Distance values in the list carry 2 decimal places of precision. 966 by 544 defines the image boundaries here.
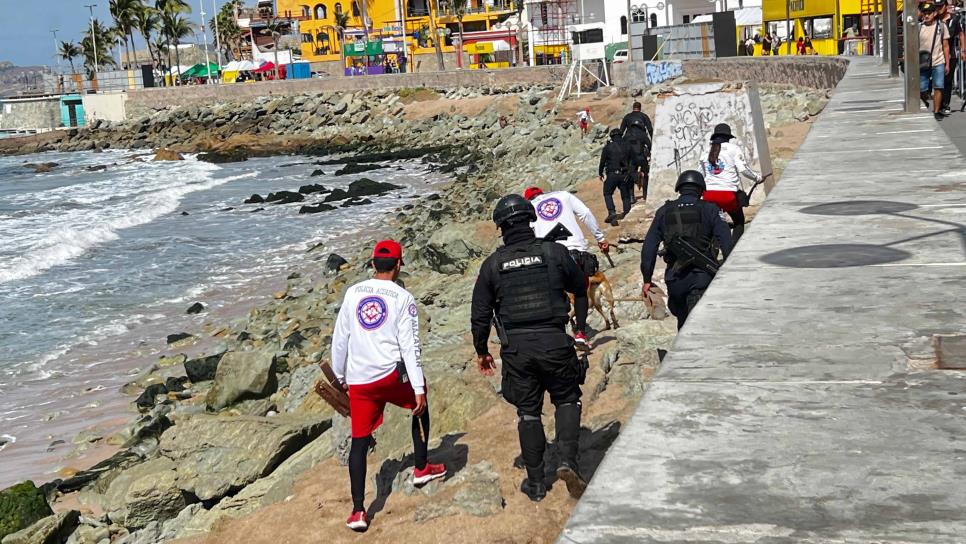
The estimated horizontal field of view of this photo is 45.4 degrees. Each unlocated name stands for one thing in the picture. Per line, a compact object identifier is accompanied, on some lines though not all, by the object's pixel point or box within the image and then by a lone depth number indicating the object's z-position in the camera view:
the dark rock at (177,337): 17.28
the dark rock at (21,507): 9.39
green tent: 106.06
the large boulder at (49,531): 8.85
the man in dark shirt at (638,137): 16.88
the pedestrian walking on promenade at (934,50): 15.52
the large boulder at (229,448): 9.10
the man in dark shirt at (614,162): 16.77
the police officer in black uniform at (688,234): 7.74
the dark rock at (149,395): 13.58
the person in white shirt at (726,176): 10.72
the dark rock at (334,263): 21.58
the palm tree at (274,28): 103.71
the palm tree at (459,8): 84.38
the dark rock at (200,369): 14.42
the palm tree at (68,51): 147.38
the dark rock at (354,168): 44.14
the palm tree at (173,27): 112.81
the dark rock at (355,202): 33.28
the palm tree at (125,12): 111.94
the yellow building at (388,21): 87.69
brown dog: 10.17
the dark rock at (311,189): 37.72
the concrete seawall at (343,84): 63.28
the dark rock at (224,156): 57.75
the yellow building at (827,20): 41.62
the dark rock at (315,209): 32.56
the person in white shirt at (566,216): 9.16
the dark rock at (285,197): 36.03
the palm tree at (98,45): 133.50
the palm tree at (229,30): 130.38
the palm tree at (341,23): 93.00
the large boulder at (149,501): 9.13
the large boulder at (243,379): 12.20
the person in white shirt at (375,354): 6.85
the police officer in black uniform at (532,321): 6.29
